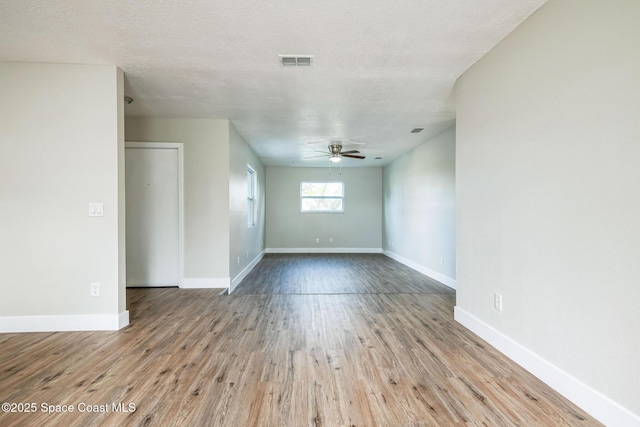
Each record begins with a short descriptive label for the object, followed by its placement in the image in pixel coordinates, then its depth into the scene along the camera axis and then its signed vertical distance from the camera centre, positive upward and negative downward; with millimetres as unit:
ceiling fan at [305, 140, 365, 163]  5762 +1137
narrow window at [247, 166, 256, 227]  6637 +266
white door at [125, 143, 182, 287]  4406 -41
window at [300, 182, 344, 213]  8906 +371
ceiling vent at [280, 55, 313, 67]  2643 +1317
